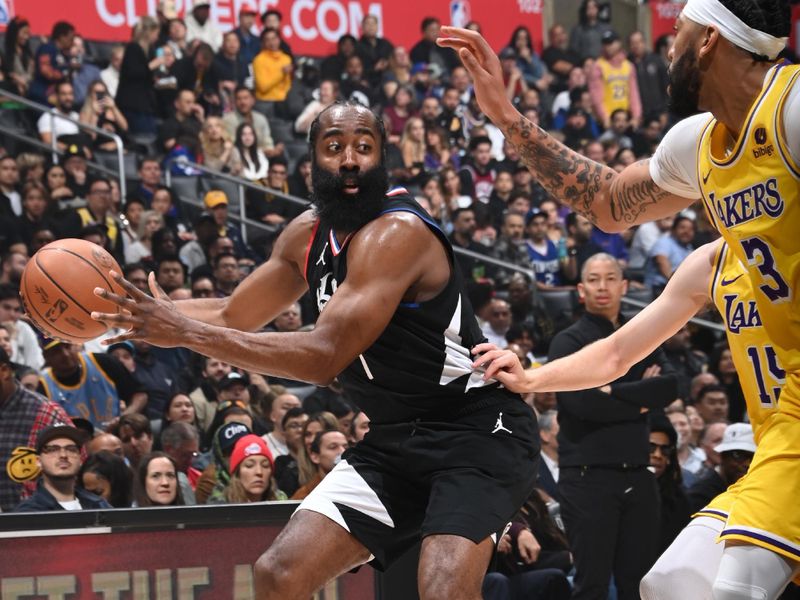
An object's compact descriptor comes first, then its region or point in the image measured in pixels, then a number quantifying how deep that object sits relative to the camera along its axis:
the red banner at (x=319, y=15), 13.26
